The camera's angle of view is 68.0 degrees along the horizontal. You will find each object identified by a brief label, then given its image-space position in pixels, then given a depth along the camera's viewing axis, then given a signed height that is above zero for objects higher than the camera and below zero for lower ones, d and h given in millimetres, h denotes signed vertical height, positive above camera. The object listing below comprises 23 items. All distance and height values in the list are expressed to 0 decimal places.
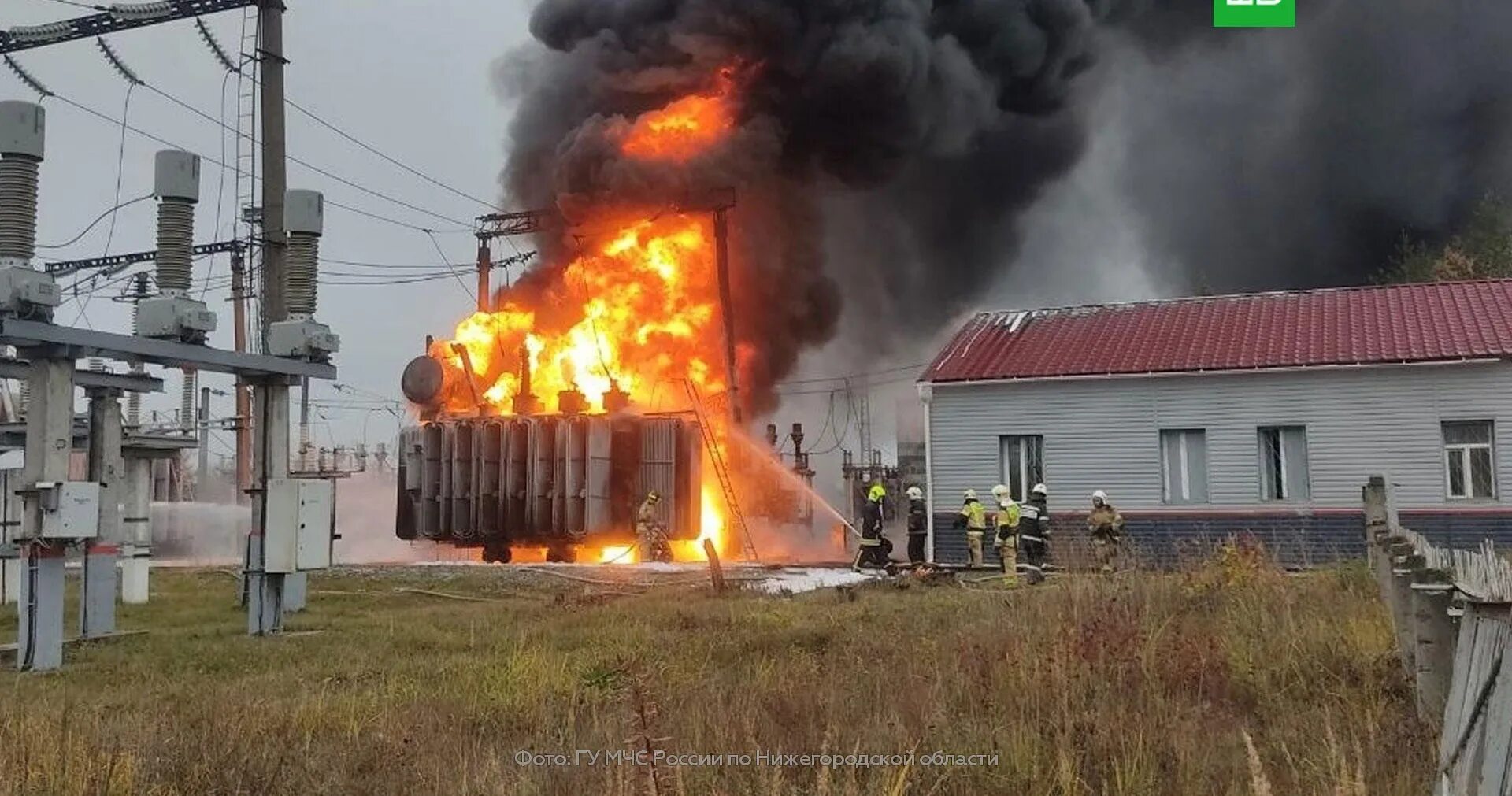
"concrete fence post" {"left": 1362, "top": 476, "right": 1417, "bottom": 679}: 6312 -634
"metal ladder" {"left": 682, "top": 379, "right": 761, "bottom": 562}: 27250 +324
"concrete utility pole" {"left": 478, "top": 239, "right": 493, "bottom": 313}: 37000 +7107
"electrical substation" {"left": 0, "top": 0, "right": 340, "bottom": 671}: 10133 +1333
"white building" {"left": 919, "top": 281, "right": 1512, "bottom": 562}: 19734 +1146
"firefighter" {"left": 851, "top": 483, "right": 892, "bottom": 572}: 19969 -924
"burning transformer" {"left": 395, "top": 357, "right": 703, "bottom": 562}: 26797 +283
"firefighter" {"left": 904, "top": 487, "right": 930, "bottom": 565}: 20219 -805
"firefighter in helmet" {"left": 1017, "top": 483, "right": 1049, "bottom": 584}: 17312 -880
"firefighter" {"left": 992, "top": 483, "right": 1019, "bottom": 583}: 16578 -862
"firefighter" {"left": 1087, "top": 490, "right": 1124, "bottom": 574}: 17359 -730
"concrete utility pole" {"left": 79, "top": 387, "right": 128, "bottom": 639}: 12062 -260
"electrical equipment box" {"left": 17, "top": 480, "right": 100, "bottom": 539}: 10016 -123
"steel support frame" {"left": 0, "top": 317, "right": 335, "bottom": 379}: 10039 +1420
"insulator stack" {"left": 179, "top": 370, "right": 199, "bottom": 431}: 41500 +3583
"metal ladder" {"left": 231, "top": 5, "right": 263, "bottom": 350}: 16828 +6021
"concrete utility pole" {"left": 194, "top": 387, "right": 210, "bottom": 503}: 50138 +1971
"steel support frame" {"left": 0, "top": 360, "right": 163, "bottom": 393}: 13188 +1442
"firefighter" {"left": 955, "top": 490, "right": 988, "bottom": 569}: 18250 -719
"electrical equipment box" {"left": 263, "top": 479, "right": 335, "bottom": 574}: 12109 -374
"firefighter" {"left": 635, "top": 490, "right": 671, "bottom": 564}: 24203 -1020
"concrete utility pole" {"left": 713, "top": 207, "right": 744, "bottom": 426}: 29906 +5221
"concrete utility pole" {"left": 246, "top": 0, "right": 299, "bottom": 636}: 12148 +781
